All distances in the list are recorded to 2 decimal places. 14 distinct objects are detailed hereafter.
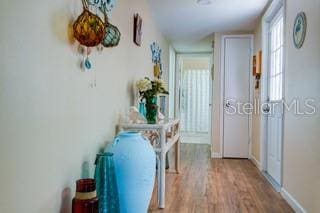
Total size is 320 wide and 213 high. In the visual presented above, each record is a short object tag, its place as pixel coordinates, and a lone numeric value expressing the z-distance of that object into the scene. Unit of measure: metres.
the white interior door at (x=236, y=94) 4.05
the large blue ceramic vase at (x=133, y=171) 1.60
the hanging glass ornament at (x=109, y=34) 1.80
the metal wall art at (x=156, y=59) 3.55
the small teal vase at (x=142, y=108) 2.59
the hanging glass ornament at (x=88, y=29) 1.40
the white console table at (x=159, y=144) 2.06
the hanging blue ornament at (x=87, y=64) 1.59
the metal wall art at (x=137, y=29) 2.64
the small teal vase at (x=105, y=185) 1.50
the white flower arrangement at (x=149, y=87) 2.41
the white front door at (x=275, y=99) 2.72
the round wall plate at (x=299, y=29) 1.89
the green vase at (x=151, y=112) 2.33
